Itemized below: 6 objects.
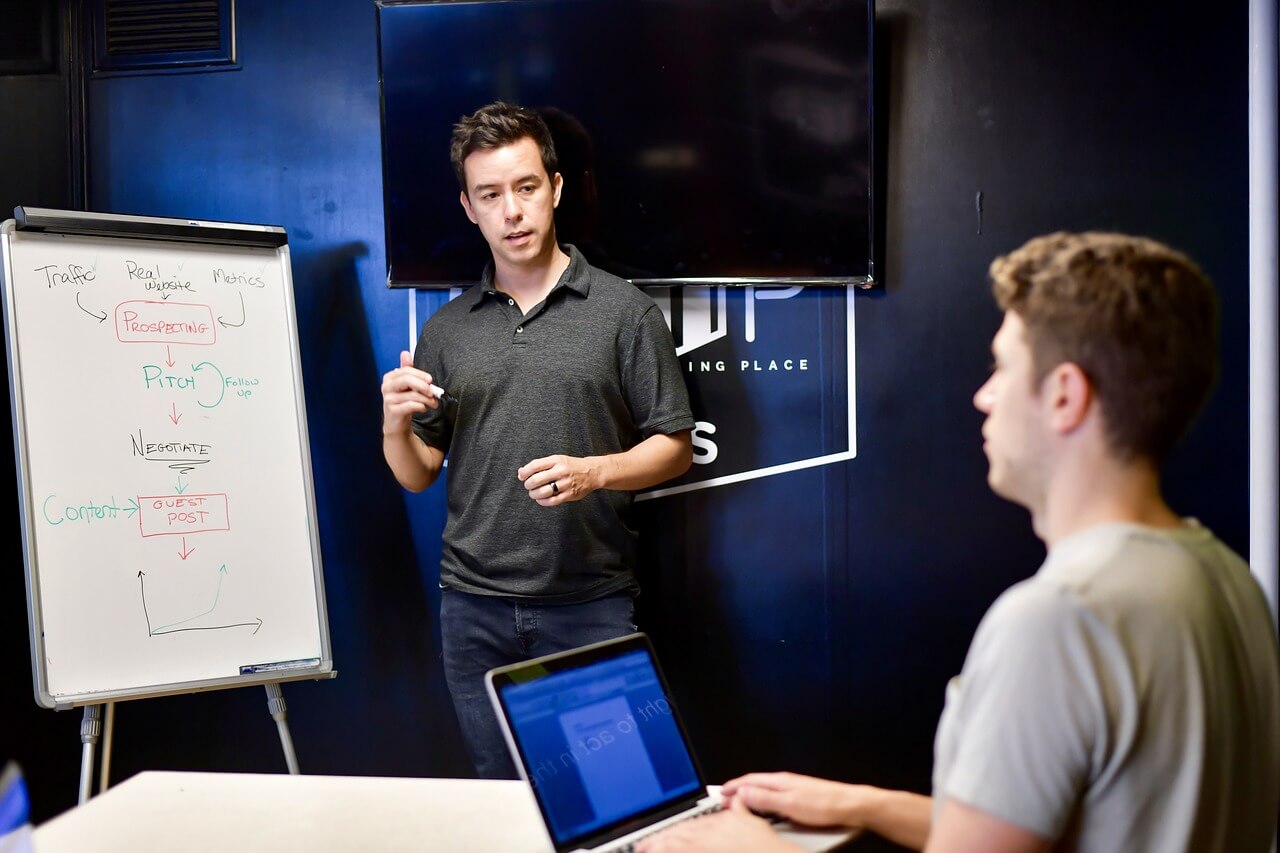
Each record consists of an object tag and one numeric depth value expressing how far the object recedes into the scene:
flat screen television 2.72
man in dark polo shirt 2.46
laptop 1.28
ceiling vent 3.02
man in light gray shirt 0.89
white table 1.39
